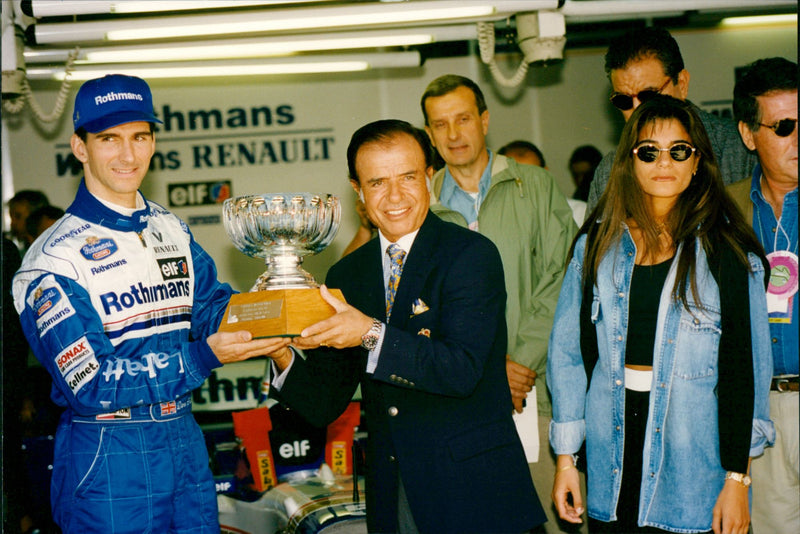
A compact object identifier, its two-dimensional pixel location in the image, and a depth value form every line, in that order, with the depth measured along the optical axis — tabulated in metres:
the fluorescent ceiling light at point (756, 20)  5.11
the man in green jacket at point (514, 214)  3.20
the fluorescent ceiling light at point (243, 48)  4.03
